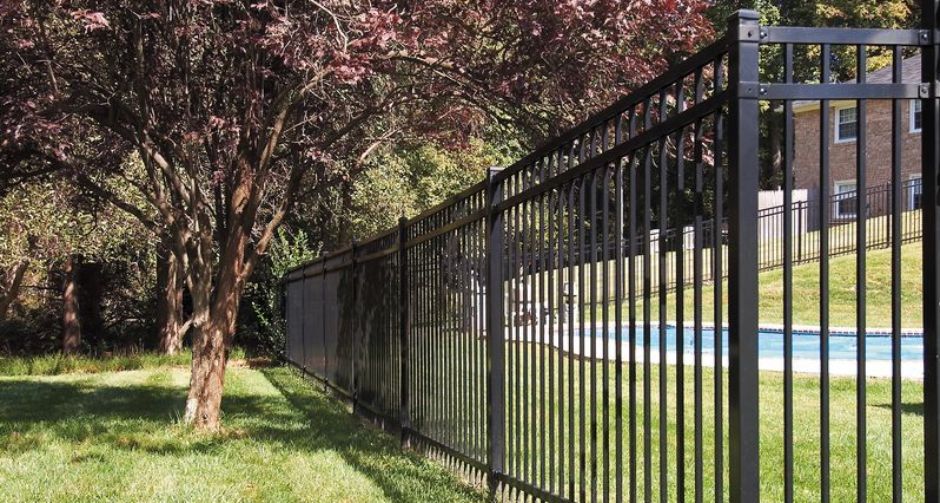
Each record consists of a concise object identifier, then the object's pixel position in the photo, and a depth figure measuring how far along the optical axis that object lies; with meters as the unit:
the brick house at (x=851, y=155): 19.80
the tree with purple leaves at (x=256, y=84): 6.46
